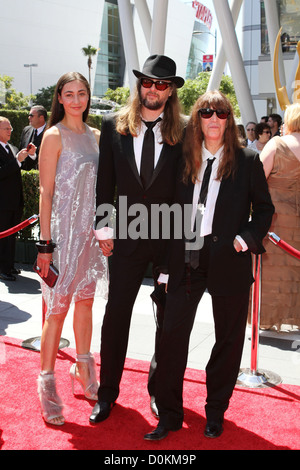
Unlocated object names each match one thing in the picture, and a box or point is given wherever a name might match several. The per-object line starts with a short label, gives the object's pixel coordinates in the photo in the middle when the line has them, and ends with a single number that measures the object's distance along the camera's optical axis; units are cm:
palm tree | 7650
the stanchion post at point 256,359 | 402
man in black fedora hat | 319
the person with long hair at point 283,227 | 458
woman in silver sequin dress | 341
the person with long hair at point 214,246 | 305
